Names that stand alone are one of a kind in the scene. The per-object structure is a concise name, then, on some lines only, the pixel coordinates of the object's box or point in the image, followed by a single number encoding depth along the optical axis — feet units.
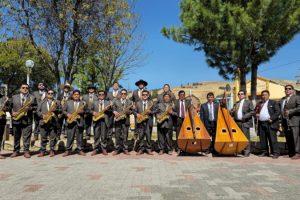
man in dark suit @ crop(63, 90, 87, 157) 20.09
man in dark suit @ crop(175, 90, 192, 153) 21.14
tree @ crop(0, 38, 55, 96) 70.76
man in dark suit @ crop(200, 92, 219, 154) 20.71
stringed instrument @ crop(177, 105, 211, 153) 19.06
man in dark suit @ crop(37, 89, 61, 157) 19.72
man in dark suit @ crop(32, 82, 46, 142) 21.35
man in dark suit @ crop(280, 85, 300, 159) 19.03
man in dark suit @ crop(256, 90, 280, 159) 19.60
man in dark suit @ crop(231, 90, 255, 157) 20.35
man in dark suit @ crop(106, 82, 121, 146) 20.82
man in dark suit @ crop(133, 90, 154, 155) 20.52
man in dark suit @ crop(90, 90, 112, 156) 20.36
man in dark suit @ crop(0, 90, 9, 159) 19.03
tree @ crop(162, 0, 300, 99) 25.87
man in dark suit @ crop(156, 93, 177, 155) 20.46
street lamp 27.71
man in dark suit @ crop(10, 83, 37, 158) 19.25
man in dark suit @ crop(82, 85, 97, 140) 20.91
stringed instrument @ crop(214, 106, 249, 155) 19.05
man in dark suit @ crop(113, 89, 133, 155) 20.37
